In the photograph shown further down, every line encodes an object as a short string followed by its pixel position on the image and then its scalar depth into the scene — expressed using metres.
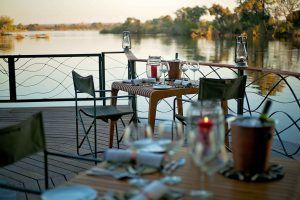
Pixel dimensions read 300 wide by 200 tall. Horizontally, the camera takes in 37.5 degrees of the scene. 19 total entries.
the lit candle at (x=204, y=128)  1.32
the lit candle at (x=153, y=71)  4.43
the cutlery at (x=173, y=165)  1.61
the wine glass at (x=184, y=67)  4.41
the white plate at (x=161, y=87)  3.99
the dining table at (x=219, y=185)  1.43
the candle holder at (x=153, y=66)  4.42
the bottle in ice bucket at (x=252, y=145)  1.56
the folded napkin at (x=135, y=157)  1.62
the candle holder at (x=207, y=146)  1.31
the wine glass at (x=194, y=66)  4.41
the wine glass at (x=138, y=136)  1.56
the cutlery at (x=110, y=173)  1.56
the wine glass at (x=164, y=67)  4.38
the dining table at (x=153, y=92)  3.93
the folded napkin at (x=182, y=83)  4.14
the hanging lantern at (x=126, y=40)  6.21
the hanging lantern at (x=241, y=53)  4.41
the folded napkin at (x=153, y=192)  1.27
